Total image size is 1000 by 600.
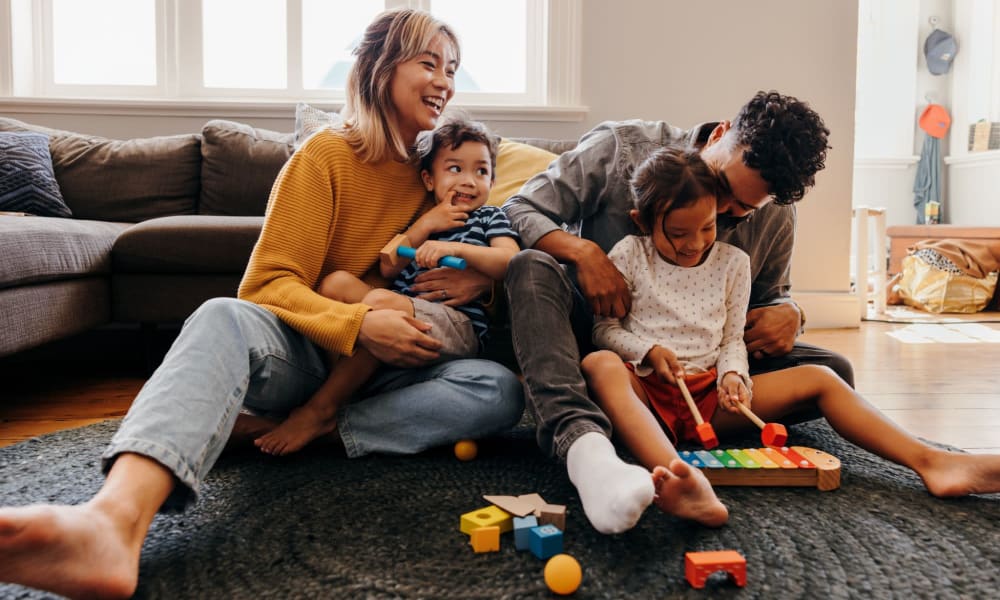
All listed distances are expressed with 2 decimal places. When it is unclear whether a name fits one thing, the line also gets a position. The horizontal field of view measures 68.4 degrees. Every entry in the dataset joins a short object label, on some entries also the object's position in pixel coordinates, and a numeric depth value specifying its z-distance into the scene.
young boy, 1.18
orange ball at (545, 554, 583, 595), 0.74
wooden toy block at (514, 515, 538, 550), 0.85
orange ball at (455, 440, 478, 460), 1.19
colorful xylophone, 1.05
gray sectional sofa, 1.55
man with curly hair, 0.95
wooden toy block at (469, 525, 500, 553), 0.84
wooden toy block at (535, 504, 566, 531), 0.88
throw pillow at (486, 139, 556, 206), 1.84
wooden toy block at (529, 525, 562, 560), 0.82
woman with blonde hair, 0.78
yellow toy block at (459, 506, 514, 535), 0.87
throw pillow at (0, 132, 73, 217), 2.06
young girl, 1.06
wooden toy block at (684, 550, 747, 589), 0.76
